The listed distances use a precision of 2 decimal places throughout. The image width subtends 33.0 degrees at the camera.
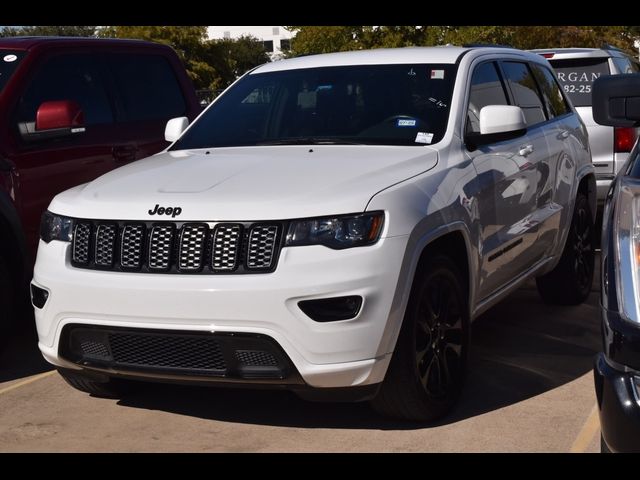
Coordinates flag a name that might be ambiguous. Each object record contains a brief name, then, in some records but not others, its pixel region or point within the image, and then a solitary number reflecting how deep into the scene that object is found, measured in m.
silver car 10.01
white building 92.62
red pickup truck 6.36
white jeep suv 4.41
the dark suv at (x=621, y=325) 3.24
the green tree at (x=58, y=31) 56.09
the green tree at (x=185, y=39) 55.88
